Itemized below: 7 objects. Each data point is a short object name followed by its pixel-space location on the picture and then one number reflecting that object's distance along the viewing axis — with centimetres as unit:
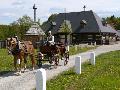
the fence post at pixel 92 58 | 1521
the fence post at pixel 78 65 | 1189
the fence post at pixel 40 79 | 653
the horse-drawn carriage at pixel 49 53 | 1424
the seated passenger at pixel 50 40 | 1424
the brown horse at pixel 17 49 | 1197
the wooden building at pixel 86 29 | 4940
